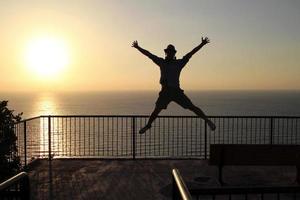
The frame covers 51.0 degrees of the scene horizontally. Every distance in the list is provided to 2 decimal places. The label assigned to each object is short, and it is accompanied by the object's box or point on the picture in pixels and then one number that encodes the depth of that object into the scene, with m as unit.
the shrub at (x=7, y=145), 6.44
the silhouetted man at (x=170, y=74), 7.15
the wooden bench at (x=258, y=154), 6.69
